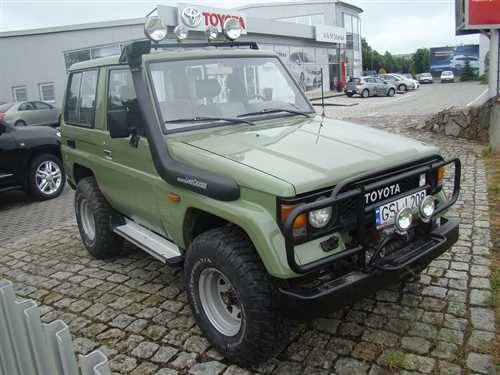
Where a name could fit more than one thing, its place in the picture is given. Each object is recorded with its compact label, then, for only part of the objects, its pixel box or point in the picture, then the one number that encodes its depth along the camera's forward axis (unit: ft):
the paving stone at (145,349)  11.43
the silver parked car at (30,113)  65.16
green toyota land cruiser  9.40
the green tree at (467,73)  176.96
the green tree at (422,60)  241.55
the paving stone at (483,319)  11.46
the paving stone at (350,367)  10.18
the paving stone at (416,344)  10.77
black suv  26.43
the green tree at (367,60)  251.19
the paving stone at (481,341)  10.64
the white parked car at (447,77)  176.24
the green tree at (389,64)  257.96
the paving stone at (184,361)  10.84
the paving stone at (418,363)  10.14
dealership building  86.94
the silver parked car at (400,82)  129.59
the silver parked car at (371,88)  116.67
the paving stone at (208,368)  10.53
